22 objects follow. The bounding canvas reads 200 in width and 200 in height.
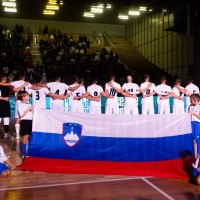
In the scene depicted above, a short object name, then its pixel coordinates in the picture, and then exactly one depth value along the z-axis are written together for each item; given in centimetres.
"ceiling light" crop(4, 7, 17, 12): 2594
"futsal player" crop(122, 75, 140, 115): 970
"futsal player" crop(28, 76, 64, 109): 913
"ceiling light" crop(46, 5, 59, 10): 2563
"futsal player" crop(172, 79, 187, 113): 1027
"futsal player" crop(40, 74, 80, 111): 912
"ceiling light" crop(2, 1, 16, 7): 2418
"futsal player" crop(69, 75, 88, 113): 981
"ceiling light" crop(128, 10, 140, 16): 2614
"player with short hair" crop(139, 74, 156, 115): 985
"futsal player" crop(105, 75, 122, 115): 974
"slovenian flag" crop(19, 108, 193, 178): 564
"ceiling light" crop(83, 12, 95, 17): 2788
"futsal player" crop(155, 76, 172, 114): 1004
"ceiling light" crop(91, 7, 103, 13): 2568
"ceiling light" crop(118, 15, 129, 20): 2871
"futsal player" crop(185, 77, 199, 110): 1043
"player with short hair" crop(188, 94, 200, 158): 563
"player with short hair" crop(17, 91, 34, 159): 595
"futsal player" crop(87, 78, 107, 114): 974
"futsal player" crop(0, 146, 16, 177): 527
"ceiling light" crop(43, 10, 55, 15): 2737
